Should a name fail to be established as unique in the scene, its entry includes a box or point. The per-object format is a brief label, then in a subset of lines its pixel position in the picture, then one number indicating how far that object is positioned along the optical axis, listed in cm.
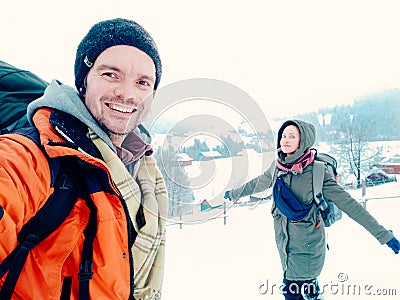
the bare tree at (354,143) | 3153
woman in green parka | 238
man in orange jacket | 75
